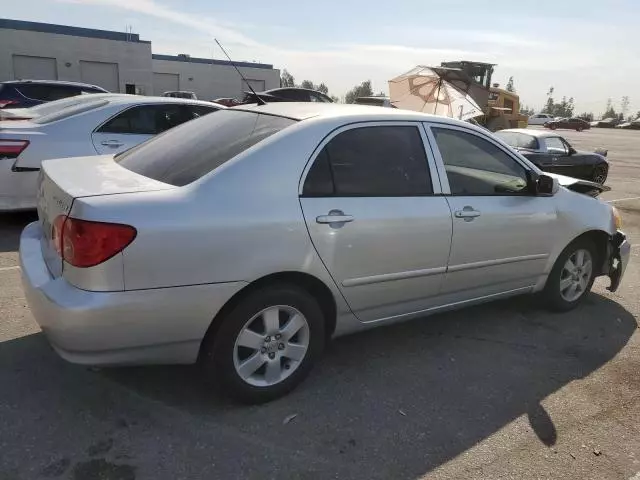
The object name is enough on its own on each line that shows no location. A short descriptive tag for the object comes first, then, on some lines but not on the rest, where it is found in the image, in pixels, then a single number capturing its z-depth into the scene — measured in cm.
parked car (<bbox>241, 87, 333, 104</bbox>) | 1864
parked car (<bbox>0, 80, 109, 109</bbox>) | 1216
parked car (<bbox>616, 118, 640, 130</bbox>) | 6849
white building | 3650
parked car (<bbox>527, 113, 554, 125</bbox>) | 6382
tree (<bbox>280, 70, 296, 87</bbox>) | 6706
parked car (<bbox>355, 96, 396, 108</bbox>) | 1890
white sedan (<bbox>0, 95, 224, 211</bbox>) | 572
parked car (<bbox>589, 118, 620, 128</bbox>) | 7338
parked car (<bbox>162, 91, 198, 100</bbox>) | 2918
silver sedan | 250
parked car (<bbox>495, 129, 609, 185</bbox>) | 1105
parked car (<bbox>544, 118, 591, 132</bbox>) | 5912
